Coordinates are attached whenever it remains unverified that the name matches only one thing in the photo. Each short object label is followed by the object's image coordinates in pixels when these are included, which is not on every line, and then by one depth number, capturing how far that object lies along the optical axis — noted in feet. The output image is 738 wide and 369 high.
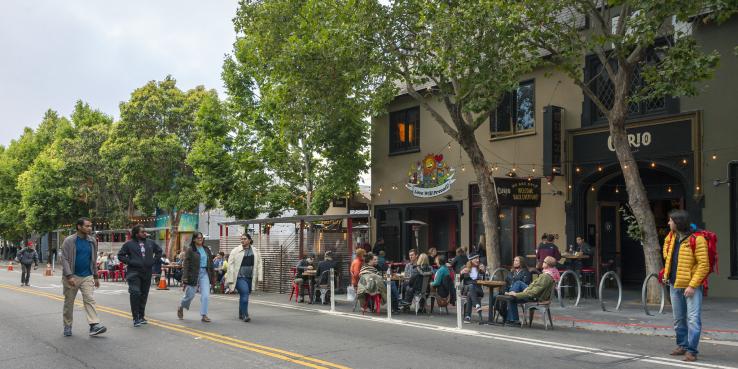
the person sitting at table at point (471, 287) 46.06
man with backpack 28.43
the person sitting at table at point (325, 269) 58.08
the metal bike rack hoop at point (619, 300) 46.02
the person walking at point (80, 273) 36.19
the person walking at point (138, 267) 39.81
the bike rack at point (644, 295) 43.19
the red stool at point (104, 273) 99.77
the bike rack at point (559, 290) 48.34
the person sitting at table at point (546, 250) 57.77
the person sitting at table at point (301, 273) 60.39
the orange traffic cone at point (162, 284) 79.51
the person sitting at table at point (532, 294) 40.55
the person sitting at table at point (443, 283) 49.19
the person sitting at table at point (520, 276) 42.88
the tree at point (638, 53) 43.68
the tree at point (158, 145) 119.24
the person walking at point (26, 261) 83.72
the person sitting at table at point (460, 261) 57.78
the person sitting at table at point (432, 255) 63.41
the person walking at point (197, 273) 42.83
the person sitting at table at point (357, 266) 53.47
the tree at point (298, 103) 59.72
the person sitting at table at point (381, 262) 58.59
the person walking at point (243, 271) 44.04
